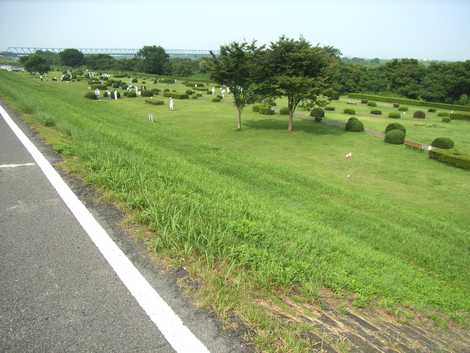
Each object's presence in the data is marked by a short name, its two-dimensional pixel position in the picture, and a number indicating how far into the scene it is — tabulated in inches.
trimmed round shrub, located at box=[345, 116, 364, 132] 1168.8
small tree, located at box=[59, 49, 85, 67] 5816.9
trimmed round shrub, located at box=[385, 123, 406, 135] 1086.4
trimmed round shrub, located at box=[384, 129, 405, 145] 981.8
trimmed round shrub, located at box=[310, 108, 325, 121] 1371.8
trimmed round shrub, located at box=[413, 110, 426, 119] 1636.3
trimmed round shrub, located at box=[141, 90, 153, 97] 2009.1
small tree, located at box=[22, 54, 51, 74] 3684.1
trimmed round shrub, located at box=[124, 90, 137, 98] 1944.1
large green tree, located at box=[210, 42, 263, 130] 1134.1
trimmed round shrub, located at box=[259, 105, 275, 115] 1510.8
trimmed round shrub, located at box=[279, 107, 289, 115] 1502.2
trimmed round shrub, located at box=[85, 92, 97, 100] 1728.6
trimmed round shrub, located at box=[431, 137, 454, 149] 922.1
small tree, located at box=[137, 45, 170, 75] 4453.7
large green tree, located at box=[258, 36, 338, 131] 1065.5
